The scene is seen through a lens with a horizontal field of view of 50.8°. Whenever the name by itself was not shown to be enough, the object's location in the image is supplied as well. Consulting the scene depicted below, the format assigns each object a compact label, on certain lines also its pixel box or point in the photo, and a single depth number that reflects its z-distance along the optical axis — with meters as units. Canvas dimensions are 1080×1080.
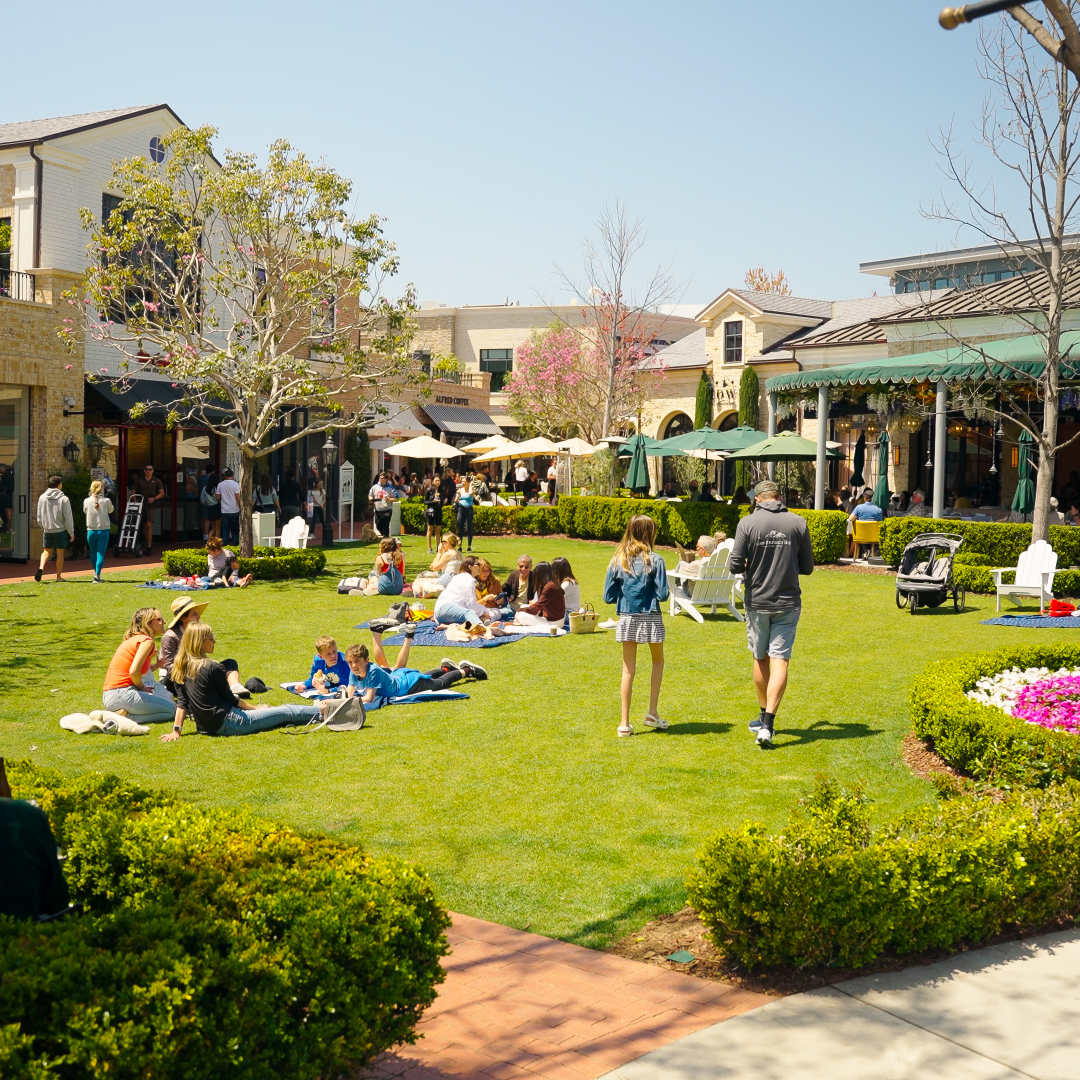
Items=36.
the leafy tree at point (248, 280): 19.67
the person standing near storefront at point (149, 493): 23.69
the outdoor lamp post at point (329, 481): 25.72
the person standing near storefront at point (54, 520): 18.25
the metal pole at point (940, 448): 21.47
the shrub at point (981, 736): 6.49
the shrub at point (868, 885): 4.61
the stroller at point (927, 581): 15.73
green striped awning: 20.28
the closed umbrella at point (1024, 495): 22.17
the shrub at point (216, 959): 3.08
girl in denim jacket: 8.73
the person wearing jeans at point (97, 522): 18.44
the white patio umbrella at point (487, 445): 31.72
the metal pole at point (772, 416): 25.66
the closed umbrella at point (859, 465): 28.45
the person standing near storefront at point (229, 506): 23.52
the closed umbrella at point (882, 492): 24.00
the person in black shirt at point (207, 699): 8.89
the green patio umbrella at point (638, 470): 27.95
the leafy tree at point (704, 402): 40.50
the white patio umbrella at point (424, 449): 30.91
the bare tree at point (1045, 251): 17.77
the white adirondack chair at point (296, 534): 21.94
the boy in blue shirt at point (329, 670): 10.23
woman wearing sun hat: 9.80
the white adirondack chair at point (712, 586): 15.07
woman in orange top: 9.36
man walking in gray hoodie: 8.34
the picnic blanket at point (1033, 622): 14.08
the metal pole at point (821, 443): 23.38
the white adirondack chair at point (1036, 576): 15.24
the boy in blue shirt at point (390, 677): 9.97
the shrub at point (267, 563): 19.05
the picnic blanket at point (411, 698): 10.16
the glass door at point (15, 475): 22.14
